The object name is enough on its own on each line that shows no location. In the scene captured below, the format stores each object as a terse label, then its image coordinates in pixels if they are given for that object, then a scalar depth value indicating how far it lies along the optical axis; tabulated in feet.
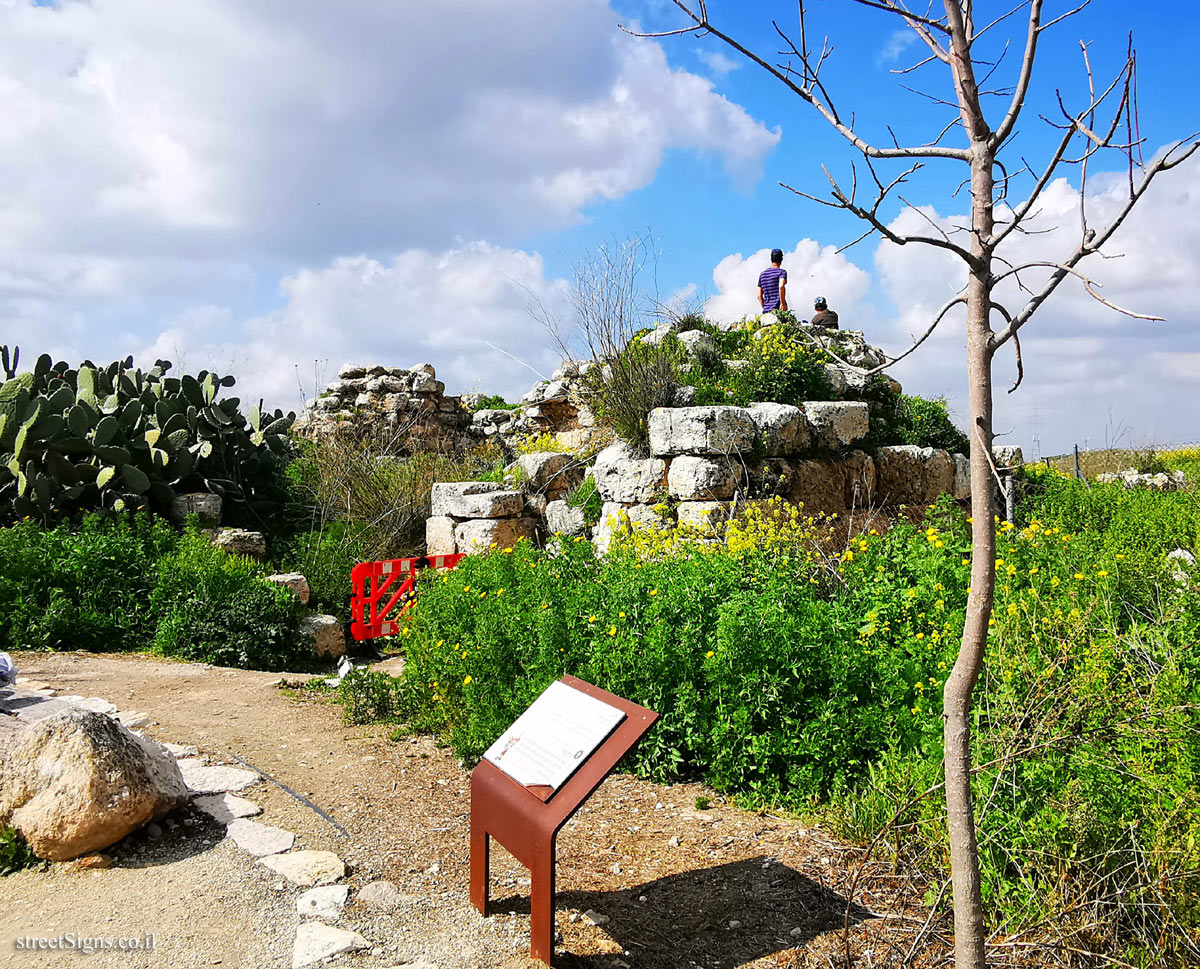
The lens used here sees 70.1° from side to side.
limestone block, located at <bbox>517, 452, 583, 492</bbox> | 34.09
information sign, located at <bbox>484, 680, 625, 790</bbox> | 10.22
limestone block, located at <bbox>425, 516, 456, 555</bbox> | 34.12
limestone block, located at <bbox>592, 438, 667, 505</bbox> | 27.61
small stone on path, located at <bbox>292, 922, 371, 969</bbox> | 9.95
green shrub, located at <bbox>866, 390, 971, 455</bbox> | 33.32
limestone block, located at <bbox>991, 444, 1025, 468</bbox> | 42.10
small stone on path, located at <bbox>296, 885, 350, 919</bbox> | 10.83
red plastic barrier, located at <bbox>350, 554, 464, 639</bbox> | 27.22
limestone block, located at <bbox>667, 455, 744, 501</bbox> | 25.80
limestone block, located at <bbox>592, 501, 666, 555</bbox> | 26.76
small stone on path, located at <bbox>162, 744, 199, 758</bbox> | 15.84
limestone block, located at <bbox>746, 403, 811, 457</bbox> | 27.55
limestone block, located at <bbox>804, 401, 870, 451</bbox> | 29.37
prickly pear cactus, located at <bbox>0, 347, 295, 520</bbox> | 29.76
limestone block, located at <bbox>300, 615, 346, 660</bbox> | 27.35
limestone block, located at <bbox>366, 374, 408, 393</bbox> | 48.29
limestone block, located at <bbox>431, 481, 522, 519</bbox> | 32.68
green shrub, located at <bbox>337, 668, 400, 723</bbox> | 19.15
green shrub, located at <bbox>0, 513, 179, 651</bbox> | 24.54
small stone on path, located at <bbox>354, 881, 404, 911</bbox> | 11.07
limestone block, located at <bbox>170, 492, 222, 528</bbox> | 31.96
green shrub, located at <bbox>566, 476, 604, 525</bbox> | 30.50
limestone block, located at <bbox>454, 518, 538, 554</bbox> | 32.50
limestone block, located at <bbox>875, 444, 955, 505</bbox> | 31.35
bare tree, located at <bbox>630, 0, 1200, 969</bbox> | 7.02
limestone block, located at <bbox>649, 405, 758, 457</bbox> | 26.25
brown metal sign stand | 9.64
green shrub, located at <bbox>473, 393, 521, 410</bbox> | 54.75
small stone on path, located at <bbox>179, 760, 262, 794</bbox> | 14.34
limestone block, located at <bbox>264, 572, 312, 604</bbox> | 28.30
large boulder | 11.68
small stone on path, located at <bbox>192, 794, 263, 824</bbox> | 13.32
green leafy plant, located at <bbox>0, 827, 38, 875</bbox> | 11.78
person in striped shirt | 41.32
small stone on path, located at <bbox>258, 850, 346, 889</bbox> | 11.60
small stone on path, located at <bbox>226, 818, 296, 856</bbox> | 12.35
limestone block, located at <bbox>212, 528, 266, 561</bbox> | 31.27
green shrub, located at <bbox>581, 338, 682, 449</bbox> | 29.48
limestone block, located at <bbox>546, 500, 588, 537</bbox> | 31.17
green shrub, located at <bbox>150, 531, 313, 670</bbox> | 24.97
